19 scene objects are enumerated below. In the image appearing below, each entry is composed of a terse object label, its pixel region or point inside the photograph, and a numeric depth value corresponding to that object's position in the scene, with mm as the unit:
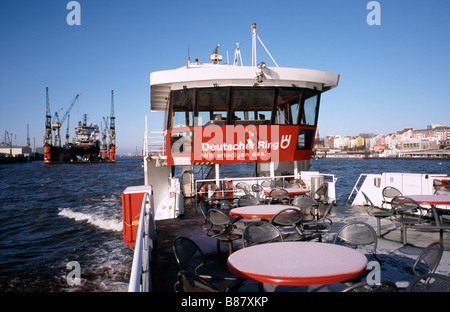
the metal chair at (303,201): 7121
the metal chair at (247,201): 7630
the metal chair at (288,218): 5488
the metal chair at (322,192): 10180
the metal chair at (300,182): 11535
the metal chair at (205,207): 6740
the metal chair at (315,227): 5699
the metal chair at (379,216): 6699
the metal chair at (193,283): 2879
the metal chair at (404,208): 6215
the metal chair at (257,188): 11594
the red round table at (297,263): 2910
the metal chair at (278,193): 8889
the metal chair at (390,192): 8547
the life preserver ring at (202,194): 13051
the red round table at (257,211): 5941
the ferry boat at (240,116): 11406
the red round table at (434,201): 6346
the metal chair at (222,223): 5580
